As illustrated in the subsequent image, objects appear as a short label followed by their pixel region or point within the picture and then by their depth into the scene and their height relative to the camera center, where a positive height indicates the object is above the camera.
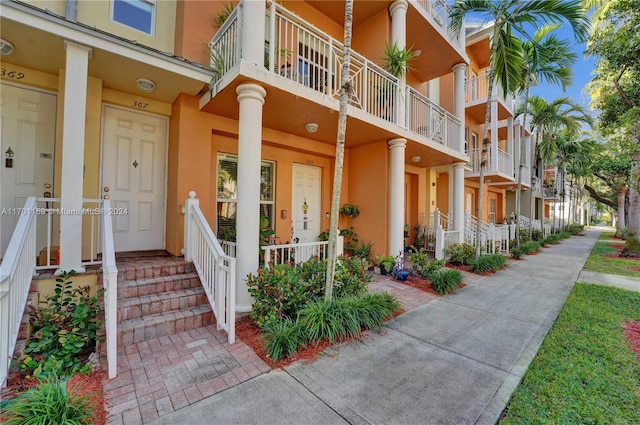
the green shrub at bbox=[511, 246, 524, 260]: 10.12 -1.25
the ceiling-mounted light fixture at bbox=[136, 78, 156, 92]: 4.59 +2.27
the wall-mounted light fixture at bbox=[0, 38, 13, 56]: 3.57 +2.24
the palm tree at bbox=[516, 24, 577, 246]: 8.88 +5.53
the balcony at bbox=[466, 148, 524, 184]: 11.77 +2.49
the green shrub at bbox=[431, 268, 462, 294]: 5.67 -1.36
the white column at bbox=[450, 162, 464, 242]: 8.84 +0.72
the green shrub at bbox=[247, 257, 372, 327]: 3.68 -1.08
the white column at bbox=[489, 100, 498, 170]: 11.73 +3.61
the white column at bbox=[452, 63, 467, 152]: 8.85 +4.09
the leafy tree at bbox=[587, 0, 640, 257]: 6.78 +4.32
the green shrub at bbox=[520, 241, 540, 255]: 11.13 -1.16
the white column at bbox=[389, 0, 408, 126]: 6.62 +4.62
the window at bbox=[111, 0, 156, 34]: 4.91 +3.79
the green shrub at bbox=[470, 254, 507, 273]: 7.51 -1.28
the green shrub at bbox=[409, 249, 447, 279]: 6.37 -1.12
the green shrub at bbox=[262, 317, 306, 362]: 3.14 -1.51
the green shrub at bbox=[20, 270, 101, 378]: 2.67 -1.35
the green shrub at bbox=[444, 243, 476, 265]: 8.11 -1.03
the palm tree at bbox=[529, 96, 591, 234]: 12.39 +5.13
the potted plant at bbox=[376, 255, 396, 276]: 6.73 -1.14
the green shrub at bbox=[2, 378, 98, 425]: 1.92 -1.48
